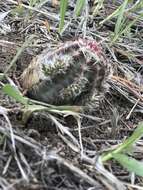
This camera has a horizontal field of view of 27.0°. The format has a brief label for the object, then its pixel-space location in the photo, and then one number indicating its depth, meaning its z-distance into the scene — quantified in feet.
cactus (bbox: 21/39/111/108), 0.53
